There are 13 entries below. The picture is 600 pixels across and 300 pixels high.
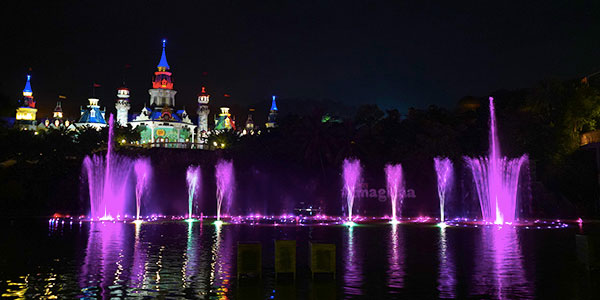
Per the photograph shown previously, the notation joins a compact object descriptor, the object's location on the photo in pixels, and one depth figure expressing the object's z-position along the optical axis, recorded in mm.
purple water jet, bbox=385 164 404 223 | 51500
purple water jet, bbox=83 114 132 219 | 39875
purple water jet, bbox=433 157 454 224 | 51125
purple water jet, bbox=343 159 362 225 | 56156
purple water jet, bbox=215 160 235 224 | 52781
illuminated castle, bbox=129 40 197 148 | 117875
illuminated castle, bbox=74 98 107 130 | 117688
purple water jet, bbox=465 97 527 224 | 35750
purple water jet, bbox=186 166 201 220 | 53547
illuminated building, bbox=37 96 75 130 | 126650
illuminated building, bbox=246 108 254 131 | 142125
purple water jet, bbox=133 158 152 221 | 52231
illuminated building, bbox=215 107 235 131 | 128675
